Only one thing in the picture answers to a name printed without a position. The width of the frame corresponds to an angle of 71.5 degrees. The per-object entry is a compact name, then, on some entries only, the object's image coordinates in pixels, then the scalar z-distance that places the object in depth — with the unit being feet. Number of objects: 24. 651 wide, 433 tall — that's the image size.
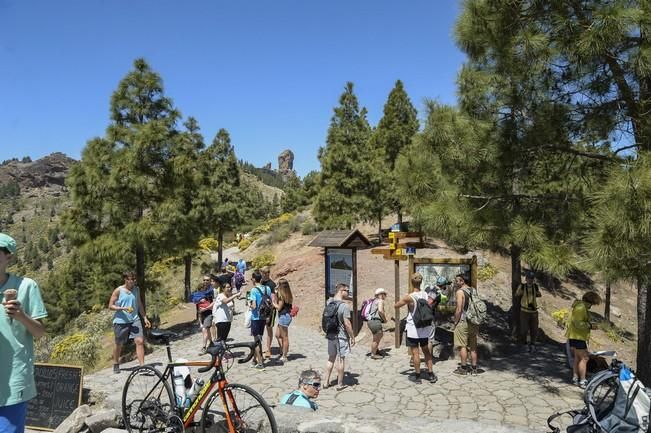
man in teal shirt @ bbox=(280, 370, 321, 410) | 17.07
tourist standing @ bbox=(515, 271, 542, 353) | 31.17
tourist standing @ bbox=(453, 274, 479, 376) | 25.43
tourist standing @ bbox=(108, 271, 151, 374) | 25.71
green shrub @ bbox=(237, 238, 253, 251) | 126.15
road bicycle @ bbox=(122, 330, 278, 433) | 13.60
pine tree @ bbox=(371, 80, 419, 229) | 89.51
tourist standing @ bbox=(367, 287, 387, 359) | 27.68
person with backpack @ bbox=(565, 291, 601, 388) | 22.38
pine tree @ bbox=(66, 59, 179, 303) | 36.24
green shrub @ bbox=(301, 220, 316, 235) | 114.52
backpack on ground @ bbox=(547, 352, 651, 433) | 12.62
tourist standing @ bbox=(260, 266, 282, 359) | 28.46
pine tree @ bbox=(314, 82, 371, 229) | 81.56
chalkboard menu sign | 19.33
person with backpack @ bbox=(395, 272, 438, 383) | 23.65
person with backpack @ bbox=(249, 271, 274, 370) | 27.04
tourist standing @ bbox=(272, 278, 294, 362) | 27.43
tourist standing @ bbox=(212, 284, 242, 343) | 27.58
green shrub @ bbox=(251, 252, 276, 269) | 84.41
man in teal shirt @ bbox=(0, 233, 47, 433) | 9.46
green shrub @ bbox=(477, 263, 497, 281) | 57.98
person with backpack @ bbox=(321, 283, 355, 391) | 22.56
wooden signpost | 31.50
